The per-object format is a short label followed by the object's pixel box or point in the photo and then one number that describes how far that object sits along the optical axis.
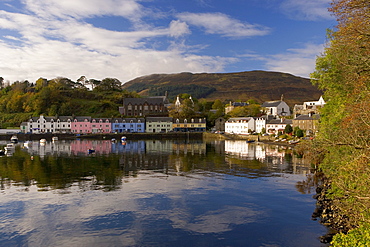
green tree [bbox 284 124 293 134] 82.31
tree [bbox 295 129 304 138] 72.94
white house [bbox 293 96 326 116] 104.88
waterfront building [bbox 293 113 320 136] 78.91
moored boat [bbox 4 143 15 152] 58.94
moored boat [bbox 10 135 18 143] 83.54
